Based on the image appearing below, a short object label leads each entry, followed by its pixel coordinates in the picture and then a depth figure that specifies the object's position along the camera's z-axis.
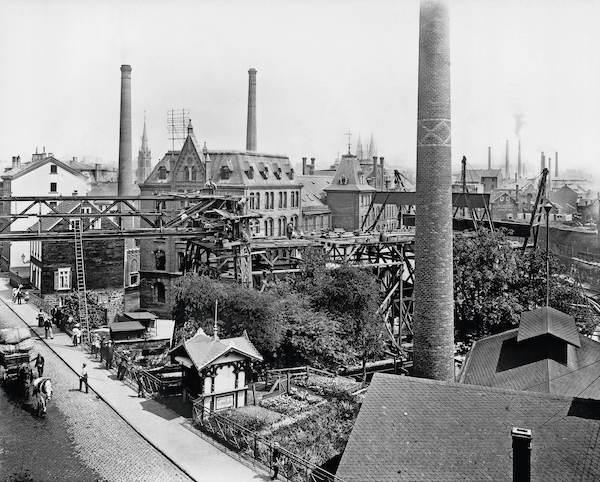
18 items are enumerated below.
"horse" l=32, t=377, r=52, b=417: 18.84
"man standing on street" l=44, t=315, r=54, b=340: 29.65
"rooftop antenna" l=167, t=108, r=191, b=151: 58.34
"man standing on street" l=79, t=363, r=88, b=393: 21.28
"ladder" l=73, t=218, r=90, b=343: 26.53
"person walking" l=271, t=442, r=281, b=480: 14.62
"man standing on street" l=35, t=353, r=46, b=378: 21.70
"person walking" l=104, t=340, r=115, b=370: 24.59
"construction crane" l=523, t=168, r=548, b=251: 32.12
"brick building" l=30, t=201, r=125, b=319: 39.06
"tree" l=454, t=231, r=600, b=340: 28.48
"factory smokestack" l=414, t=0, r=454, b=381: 20.22
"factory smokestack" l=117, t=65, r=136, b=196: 49.59
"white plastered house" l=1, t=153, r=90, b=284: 55.25
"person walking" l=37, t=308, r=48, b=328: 32.69
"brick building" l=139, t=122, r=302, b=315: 43.16
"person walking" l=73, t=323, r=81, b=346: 28.25
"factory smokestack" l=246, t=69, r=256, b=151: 59.59
